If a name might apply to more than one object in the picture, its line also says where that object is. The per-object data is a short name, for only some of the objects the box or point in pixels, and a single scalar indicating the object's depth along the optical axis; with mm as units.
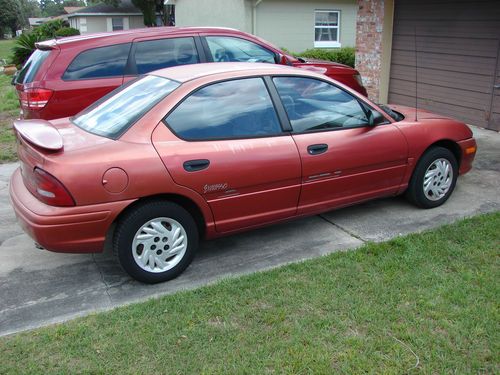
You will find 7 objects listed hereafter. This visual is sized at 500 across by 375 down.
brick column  10234
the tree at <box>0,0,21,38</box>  64125
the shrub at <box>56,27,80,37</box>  30531
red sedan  3680
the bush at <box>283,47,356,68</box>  16609
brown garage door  8266
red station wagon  6363
